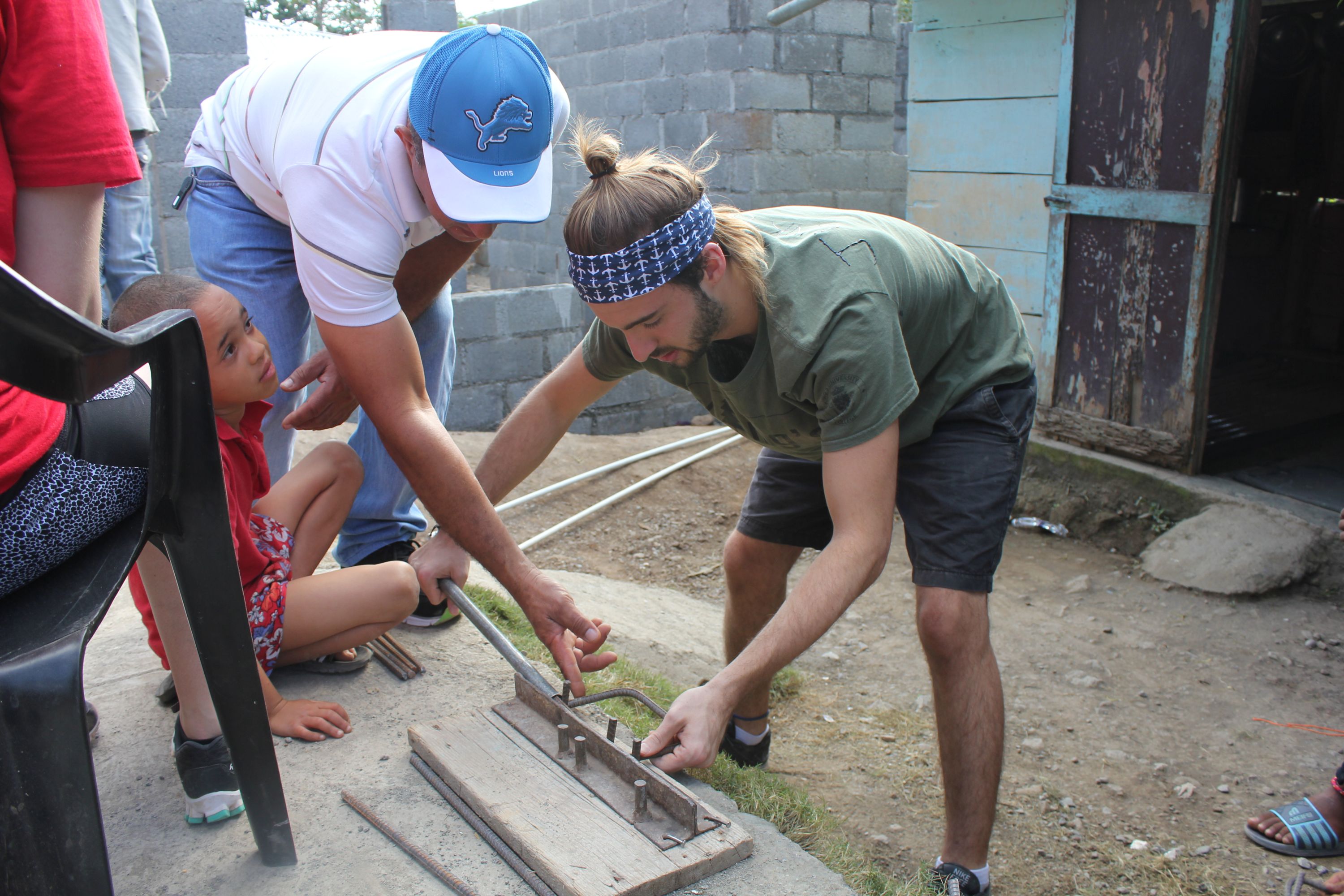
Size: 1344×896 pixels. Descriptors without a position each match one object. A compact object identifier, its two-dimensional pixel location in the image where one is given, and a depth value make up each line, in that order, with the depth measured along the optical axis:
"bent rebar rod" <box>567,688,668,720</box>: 1.93
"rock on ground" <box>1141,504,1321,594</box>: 3.87
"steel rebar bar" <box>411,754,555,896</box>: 1.65
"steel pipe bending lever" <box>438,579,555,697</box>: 2.12
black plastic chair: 1.09
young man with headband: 1.81
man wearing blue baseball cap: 1.87
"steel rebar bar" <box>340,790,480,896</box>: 1.66
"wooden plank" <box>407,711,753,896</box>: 1.62
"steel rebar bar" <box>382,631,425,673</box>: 2.45
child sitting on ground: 1.97
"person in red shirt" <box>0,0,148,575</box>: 1.24
